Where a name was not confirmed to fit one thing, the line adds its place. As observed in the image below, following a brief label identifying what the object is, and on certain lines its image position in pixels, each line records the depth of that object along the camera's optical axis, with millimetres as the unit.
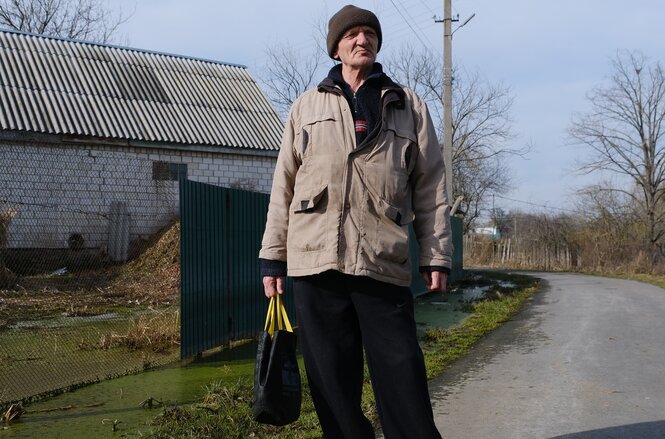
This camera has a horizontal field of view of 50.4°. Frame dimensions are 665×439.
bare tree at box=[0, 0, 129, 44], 30406
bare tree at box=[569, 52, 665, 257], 33125
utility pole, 18031
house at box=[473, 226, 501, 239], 50181
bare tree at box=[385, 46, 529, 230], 37625
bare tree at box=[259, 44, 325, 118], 34591
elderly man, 2729
